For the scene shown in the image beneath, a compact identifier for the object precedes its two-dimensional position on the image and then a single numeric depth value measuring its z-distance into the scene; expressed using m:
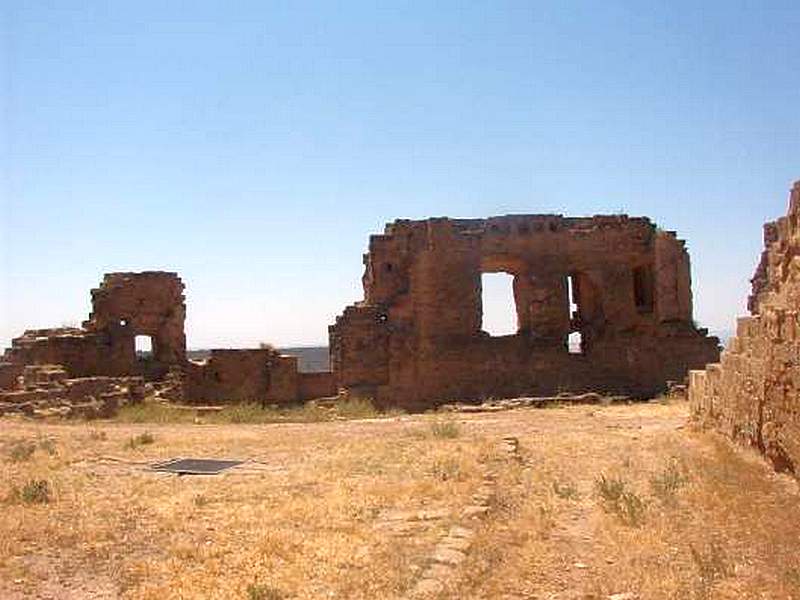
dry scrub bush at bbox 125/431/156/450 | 12.71
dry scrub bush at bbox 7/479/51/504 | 8.18
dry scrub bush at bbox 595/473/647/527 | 7.03
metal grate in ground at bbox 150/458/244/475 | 10.30
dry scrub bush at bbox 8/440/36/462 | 11.13
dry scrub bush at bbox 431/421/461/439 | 13.43
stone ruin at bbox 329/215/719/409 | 23.36
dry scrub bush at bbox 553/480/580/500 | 8.17
